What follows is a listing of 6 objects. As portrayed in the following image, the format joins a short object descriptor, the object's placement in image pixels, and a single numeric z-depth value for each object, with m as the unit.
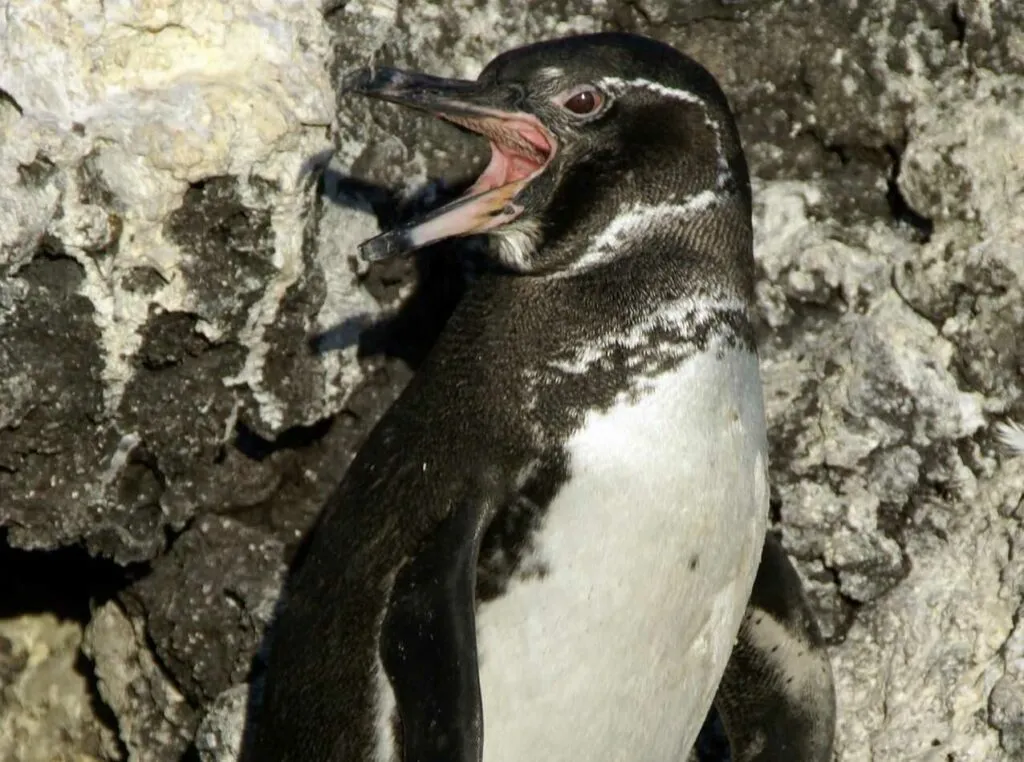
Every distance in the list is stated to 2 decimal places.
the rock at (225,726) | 7.83
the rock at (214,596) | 7.94
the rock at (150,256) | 7.16
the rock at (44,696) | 8.90
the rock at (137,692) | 8.20
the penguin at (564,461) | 6.42
